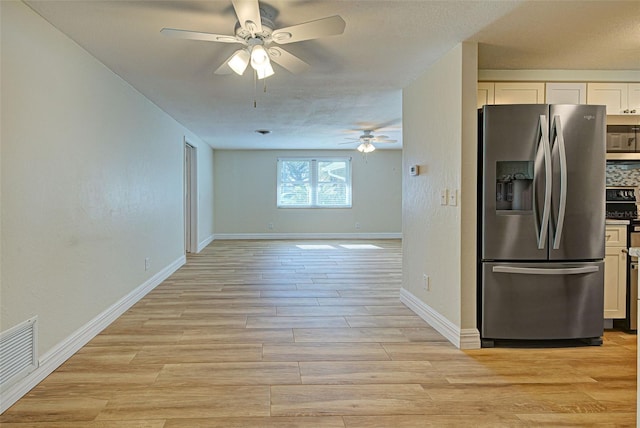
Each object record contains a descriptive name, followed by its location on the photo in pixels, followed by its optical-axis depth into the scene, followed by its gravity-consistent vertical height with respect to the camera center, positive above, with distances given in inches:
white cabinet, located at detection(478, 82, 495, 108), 126.0 +36.4
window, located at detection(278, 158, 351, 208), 377.7 +22.1
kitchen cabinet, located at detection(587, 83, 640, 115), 130.3 +36.0
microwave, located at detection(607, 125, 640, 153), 129.5 +22.1
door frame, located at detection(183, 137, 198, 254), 288.8 +3.4
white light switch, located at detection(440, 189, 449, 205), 119.6 +2.6
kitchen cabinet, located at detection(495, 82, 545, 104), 127.2 +36.8
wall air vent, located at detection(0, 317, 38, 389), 77.8 -30.8
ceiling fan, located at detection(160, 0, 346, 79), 80.4 +38.5
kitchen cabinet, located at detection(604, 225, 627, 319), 123.3 -21.6
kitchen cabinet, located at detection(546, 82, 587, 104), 128.4 +37.1
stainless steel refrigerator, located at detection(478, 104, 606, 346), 108.0 -5.6
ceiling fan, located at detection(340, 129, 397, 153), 266.0 +47.1
